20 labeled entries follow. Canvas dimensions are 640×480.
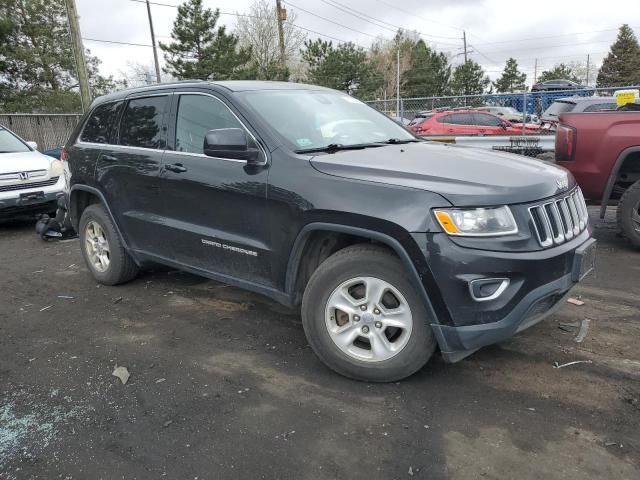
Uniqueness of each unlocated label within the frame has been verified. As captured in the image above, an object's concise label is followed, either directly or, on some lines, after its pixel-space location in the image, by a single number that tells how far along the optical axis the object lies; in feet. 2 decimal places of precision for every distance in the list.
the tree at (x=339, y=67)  125.49
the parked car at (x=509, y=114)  51.55
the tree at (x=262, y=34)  150.71
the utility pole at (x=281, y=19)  104.64
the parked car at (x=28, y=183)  25.90
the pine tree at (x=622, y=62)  190.22
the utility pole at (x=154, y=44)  110.42
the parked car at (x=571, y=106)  38.81
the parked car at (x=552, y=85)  107.23
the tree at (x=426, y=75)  174.60
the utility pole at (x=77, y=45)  50.78
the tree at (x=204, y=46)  100.68
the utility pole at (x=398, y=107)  61.77
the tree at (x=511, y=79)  204.95
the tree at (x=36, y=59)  95.61
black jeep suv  9.02
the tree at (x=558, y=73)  219.06
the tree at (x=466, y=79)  173.04
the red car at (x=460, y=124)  49.68
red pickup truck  18.60
